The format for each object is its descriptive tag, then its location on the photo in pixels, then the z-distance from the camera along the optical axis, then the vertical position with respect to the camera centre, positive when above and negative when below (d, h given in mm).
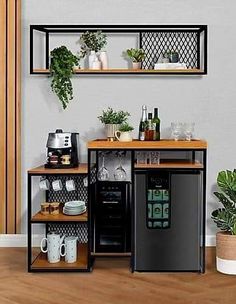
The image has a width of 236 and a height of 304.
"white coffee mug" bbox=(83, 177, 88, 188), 3959 -247
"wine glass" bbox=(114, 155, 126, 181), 4246 -202
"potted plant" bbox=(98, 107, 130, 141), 3971 +223
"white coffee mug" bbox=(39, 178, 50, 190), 4020 -273
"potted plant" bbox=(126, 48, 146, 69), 4277 +765
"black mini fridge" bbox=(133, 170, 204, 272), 3730 -496
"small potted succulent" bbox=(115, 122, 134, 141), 3873 +120
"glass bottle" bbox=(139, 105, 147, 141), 3950 +189
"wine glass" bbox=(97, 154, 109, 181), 4207 -201
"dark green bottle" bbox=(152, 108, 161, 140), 3961 +179
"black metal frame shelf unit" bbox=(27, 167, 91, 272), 3760 -806
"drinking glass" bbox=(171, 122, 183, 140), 4059 +153
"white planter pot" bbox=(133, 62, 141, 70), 4297 +690
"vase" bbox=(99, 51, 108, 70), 4328 +741
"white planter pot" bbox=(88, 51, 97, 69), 4312 +750
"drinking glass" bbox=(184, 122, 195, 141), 3998 +151
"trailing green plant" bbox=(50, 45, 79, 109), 4141 +632
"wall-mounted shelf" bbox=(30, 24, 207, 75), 4402 +920
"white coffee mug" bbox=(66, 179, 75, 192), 4043 -280
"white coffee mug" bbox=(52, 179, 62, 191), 4031 -280
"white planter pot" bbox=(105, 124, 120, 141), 3966 +144
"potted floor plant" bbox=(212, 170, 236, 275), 3766 -571
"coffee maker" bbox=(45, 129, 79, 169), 3951 -17
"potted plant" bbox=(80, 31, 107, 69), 4316 +869
